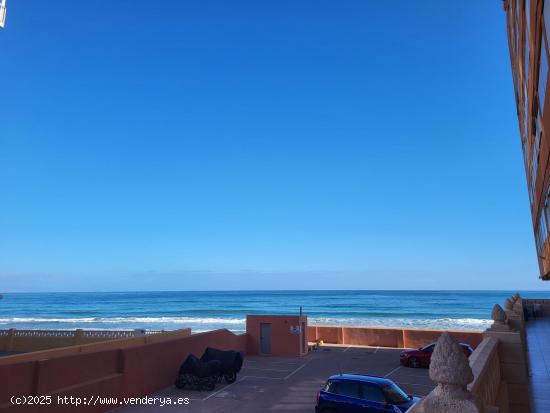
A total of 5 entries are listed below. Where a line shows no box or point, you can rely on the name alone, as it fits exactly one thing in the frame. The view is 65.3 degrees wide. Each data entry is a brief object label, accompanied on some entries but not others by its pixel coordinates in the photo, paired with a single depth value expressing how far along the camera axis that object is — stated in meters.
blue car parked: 12.69
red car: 22.48
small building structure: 26.36
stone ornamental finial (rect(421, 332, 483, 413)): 3.92
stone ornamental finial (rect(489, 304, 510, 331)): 10.75
